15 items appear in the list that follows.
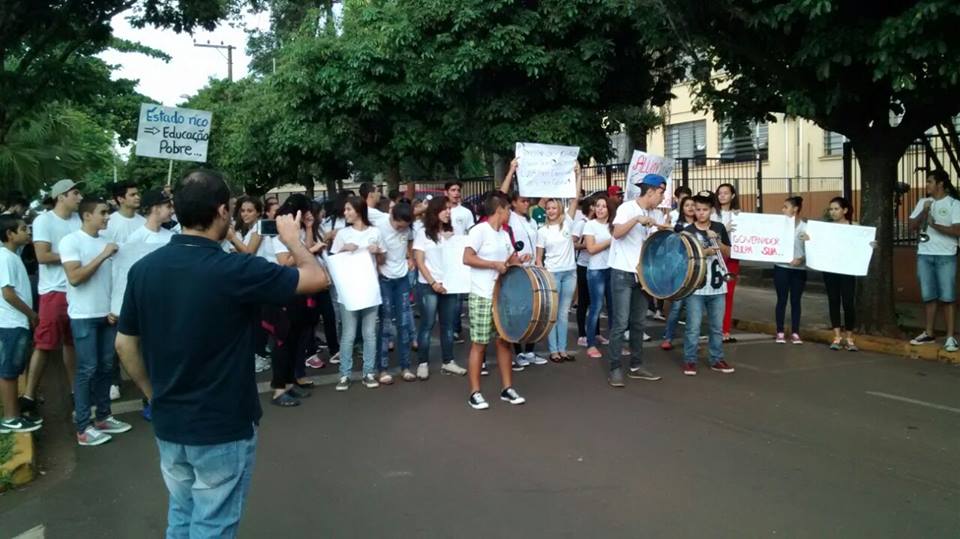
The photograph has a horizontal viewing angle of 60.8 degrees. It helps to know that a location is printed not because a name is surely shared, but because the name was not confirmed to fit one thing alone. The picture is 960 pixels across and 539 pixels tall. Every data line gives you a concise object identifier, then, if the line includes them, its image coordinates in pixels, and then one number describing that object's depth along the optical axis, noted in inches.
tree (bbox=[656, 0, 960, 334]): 294.2
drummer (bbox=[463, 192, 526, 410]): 273.4
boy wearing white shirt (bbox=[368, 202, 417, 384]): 320.2
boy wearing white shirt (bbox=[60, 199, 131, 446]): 243.0
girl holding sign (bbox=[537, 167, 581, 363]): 351.6
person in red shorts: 261.6
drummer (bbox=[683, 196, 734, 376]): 322.3
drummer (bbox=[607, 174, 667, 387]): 303.7
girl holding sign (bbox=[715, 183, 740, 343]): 390.3
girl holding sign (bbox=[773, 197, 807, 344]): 387.2
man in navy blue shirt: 122.3
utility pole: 1697.8
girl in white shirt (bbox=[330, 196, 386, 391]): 306.3
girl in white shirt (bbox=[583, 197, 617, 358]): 358.9
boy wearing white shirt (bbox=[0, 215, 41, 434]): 243.1
